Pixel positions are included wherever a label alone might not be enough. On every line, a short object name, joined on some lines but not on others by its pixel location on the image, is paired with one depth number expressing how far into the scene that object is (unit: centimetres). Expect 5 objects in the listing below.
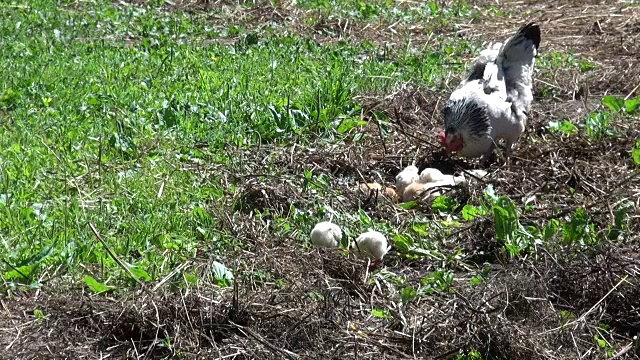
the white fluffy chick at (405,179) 549
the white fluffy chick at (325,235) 452
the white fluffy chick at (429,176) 547
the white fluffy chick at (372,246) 444
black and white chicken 590
